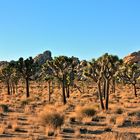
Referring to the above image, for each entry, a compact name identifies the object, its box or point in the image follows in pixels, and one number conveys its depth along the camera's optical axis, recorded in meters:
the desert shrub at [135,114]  23.86
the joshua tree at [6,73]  60.09
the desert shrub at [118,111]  27.77
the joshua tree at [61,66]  40.91
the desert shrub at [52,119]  18.67
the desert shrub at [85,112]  24.31
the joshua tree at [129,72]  55.37
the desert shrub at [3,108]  29.07
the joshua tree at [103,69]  31.59
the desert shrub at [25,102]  36.88
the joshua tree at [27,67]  51.22
